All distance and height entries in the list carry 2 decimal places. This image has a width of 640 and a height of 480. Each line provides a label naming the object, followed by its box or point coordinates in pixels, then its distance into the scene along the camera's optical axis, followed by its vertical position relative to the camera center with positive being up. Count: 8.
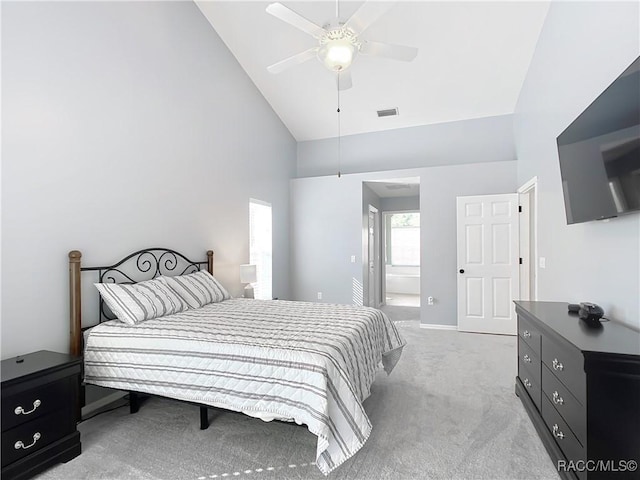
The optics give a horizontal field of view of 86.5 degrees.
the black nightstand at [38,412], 1.86 -0.99
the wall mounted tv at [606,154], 1.76 +0.51
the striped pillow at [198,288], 3.29 -0.47
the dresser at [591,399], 1.51 -0.78
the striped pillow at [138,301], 2.70 -0.48
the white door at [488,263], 4.95 -0.35
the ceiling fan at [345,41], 2.49 +1.60
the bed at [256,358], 1.87 -0.76
